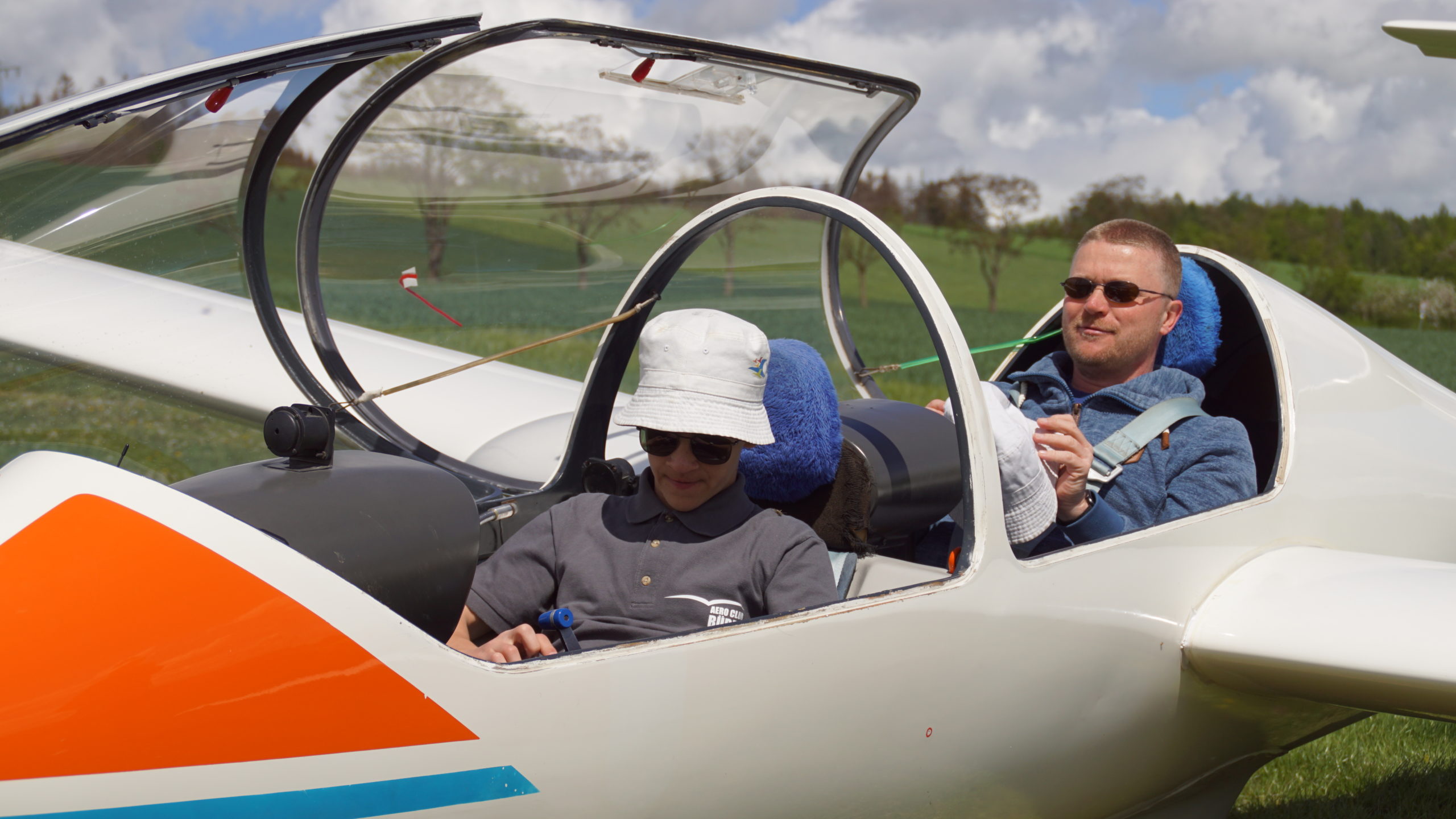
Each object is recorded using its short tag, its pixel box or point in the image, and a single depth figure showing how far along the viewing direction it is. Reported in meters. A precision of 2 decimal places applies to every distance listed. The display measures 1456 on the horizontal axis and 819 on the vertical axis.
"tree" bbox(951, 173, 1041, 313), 55.28
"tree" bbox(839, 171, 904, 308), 51.56
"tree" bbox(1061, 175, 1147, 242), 61.16
